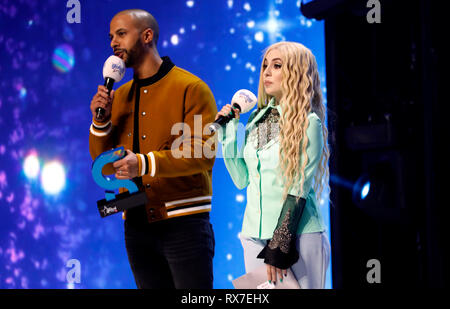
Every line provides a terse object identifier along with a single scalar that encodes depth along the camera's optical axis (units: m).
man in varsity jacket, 4.86
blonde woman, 4.74
